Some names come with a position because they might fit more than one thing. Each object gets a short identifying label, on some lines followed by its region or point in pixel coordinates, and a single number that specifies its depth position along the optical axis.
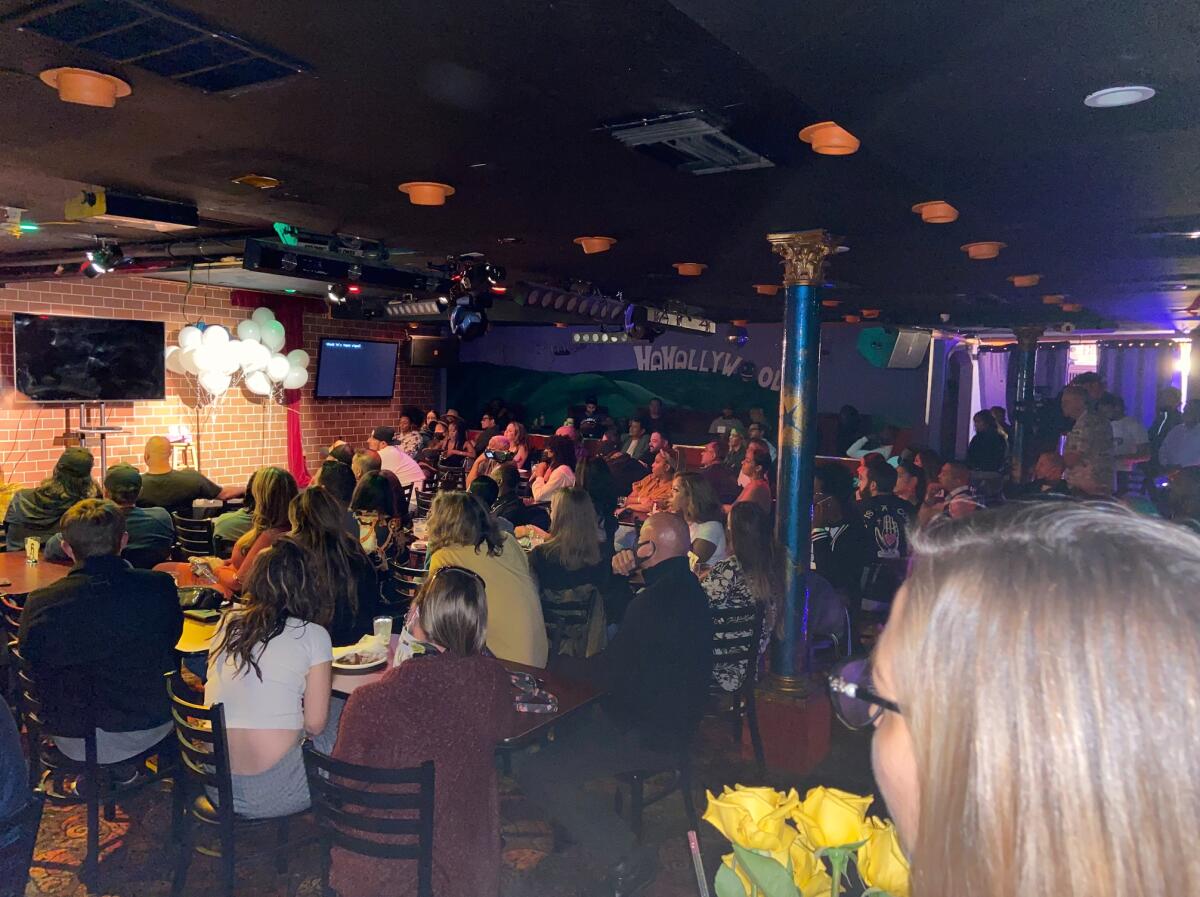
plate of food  3.04
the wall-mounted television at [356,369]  11.23
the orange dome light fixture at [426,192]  4.03
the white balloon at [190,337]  8.62
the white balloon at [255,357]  9.19
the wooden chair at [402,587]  4.37
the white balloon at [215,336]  8.69
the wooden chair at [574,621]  4.01
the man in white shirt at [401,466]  8.57
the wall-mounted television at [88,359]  8.07
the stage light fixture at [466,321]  7.33
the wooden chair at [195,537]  5.58
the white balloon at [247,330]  9.29
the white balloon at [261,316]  9.63
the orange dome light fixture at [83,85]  2.59
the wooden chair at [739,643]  3.64
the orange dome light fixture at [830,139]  2.83
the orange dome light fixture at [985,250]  5.21
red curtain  10.61
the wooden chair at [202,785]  2.61
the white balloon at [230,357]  8.80
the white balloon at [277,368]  9.66
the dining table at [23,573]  4.26
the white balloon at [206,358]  8.59
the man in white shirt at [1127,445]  7.84
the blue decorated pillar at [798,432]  4.16
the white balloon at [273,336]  9.65
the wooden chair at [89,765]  3.00
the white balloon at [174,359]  9.06
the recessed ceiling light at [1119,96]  2.16
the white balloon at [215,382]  8.70
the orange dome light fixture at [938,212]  4.03
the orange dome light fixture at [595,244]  5.49
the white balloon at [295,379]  10.16
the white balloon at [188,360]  8.71
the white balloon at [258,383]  9.55
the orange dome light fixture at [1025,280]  6.75
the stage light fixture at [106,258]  5.91
